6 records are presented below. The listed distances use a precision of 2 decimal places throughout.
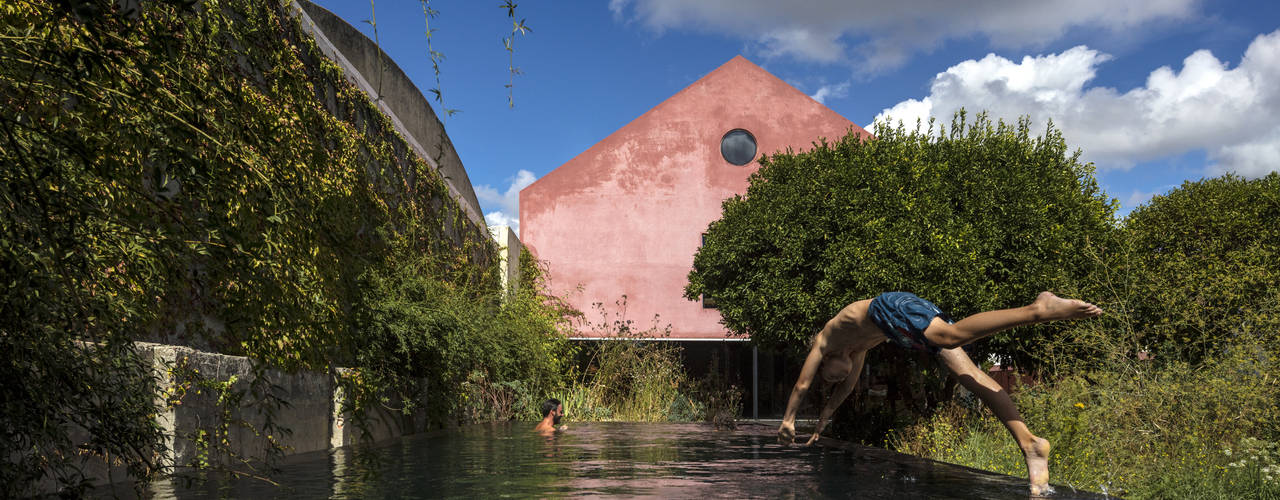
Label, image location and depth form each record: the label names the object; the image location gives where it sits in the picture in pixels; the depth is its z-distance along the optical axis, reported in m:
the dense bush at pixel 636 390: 17.83
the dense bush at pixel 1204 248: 9.95
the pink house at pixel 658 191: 24.36
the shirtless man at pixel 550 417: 12.54
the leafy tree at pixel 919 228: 13.32
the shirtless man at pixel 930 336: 4.51
